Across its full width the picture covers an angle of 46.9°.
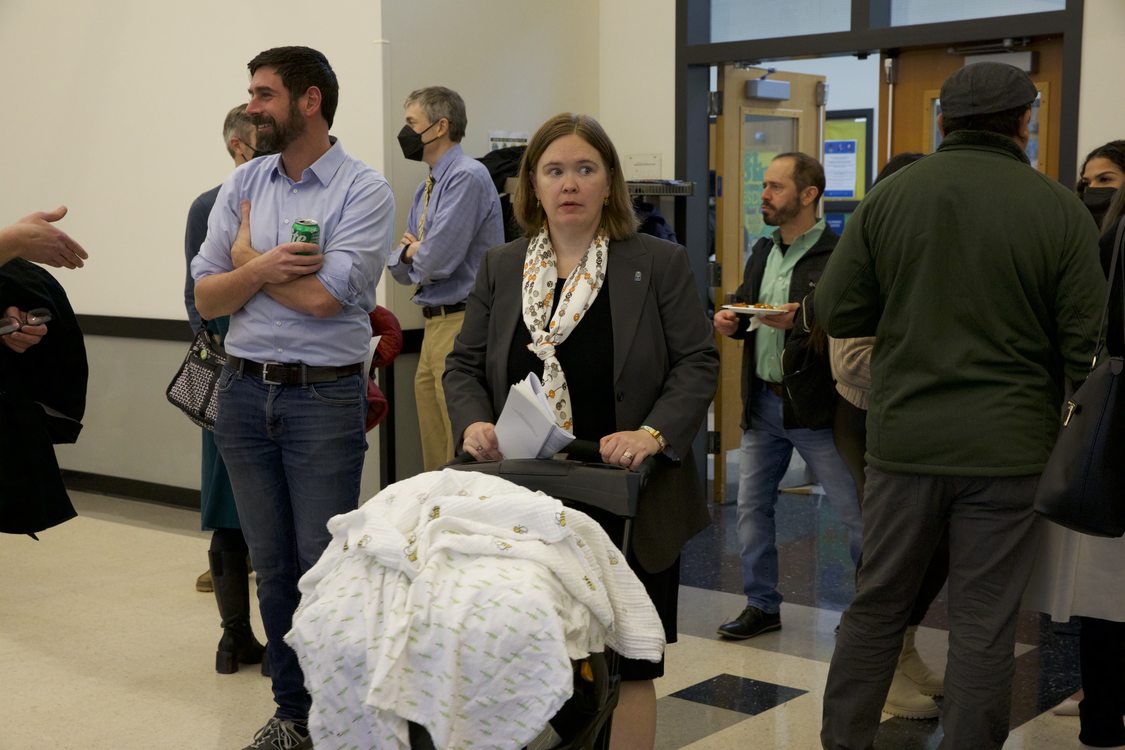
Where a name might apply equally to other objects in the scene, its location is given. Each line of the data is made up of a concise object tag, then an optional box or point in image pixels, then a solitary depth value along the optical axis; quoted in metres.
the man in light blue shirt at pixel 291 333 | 3.49
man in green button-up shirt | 4.59
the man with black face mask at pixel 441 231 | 5.66
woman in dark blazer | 2.87
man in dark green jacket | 2.95
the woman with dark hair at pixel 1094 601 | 3.21
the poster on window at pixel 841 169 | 9.95
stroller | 2.32
